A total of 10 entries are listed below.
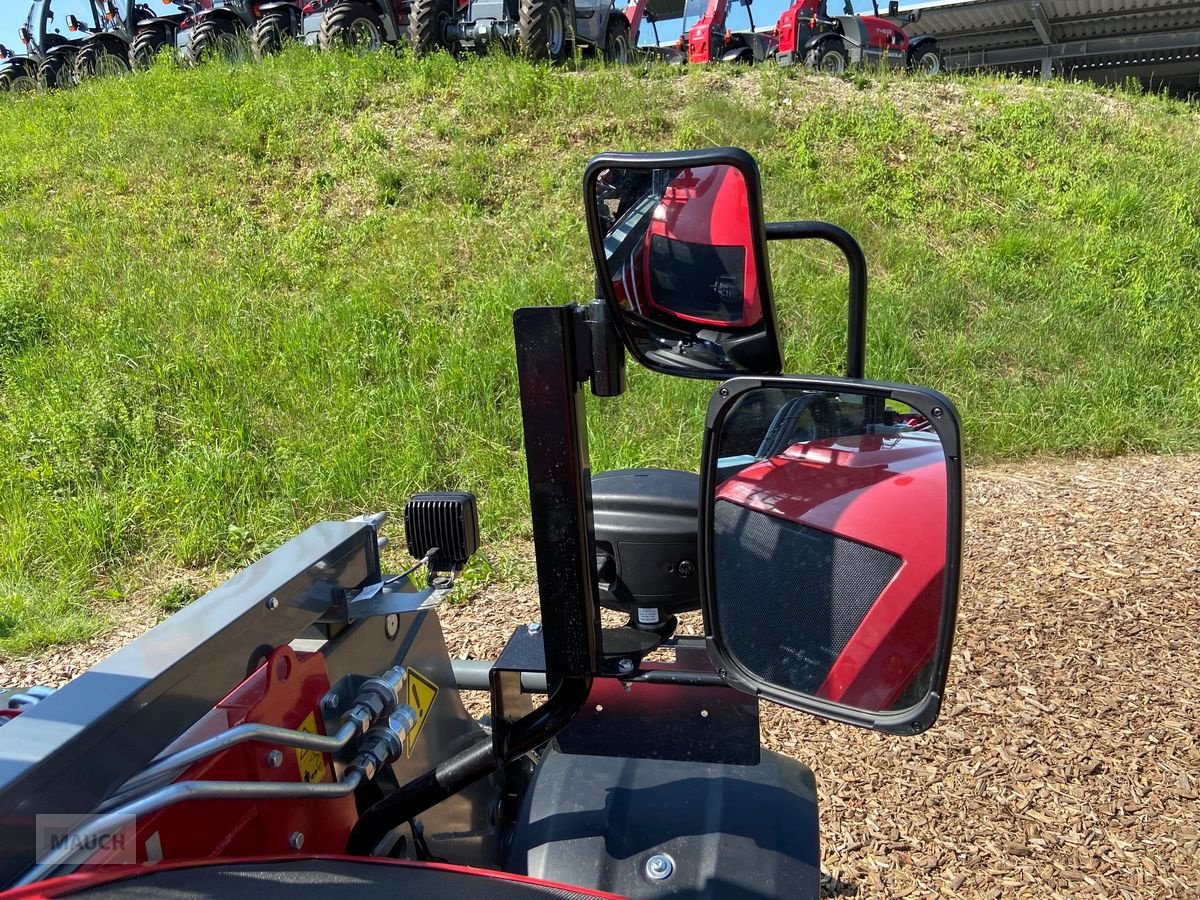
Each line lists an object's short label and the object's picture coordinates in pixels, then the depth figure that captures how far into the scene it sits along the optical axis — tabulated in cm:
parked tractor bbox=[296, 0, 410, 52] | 1200
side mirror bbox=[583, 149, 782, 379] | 118
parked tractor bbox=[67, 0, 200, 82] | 1523
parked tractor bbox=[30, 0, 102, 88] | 1570
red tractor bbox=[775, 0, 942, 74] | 1652
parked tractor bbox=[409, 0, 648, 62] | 1112
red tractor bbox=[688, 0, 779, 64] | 1705
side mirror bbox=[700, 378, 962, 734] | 110
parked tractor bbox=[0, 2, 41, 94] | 1427
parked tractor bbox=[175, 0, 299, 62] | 1273
